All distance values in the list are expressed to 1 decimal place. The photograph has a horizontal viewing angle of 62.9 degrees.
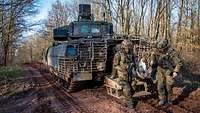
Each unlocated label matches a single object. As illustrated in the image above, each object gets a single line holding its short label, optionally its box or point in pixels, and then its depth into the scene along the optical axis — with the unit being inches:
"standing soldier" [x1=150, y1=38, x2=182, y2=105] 194.8
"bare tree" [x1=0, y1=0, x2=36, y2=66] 633.0
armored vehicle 242.2
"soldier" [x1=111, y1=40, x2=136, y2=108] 194.4
